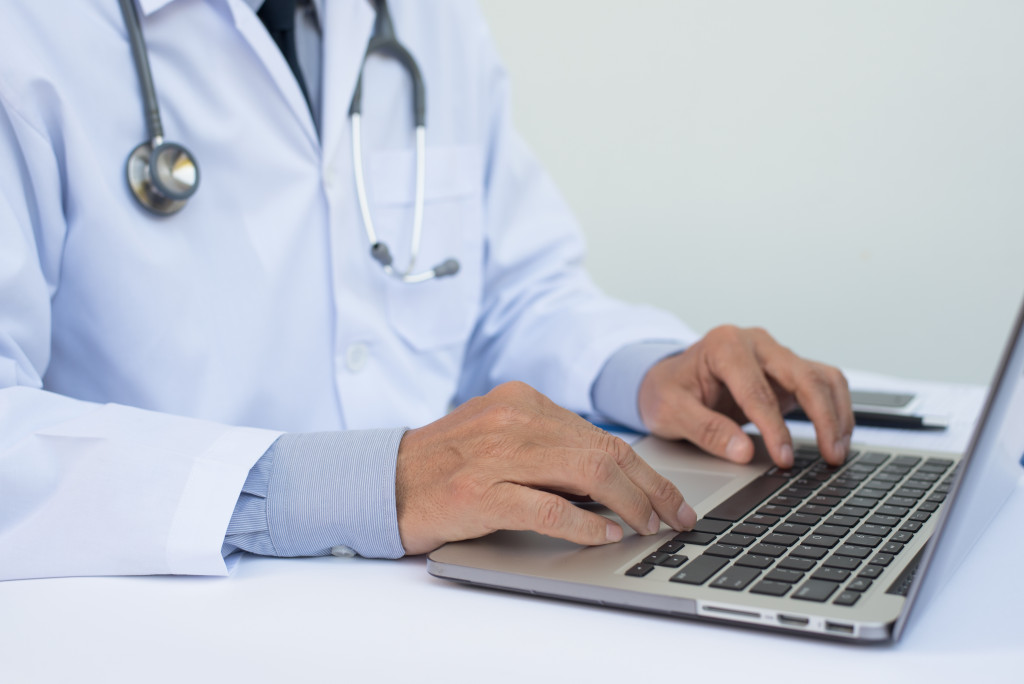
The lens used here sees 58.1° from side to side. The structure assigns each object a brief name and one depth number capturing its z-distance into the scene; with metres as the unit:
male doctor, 0.64
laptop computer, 0.48
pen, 1.00
